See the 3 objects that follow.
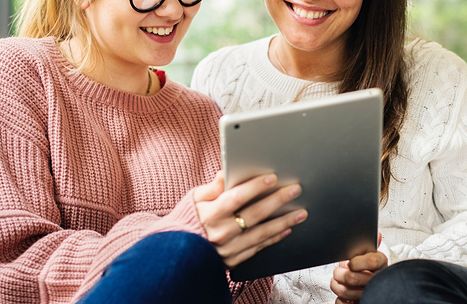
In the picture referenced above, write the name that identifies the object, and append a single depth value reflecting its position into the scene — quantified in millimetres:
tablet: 1004
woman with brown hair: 1505
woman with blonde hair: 1017
